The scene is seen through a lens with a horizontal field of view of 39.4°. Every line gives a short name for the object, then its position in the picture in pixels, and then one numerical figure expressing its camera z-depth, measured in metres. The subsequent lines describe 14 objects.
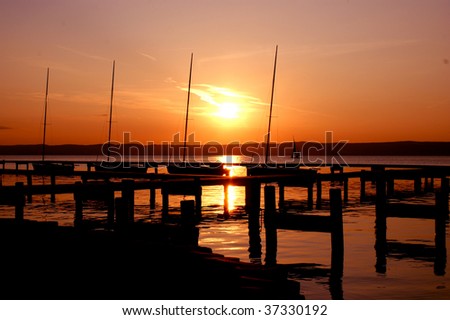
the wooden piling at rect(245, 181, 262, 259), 20.33
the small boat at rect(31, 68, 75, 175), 36.69
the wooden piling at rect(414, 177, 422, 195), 43.88
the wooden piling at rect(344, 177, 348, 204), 37.89
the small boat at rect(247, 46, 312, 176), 35.19
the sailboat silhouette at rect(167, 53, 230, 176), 37.28
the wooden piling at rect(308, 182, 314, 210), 34.56
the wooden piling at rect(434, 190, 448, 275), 17.30
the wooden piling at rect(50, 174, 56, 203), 40.22
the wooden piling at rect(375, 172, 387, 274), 18.61
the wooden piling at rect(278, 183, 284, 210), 35.72
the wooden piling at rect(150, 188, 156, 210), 35.28
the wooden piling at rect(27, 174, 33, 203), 40.99
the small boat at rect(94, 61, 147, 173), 42.00
